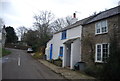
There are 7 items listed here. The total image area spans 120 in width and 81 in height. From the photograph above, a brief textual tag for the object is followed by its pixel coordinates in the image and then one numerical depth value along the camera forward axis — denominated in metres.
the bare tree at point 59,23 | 28.49
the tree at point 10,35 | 42.02
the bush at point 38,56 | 19.16
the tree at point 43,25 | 25.20
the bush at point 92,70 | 6.93
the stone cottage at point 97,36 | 7.29
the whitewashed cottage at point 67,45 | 9.64
